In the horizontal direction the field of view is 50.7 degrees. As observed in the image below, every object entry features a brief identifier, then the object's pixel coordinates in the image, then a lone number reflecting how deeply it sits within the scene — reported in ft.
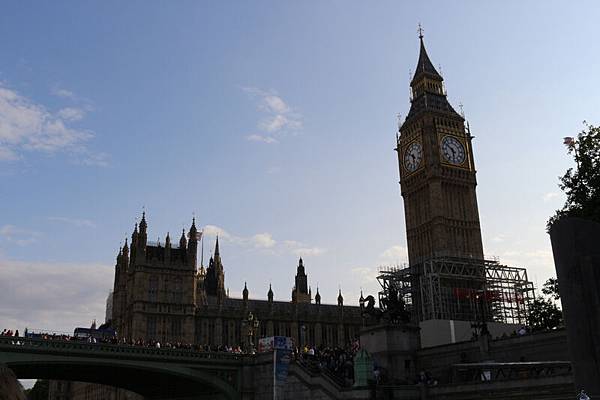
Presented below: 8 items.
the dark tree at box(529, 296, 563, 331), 170.71
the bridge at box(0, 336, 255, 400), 147.95
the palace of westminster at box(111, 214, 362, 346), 298.15
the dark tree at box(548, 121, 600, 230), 131.75
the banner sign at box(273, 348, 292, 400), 151.70
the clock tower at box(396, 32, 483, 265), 274.98
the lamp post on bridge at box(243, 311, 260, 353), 184.32
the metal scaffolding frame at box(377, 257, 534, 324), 242.78
